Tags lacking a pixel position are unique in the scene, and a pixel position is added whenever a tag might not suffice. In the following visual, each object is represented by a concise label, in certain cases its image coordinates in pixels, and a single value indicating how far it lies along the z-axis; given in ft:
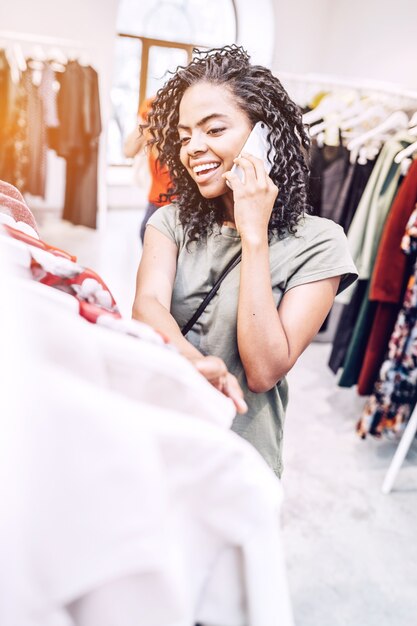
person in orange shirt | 7.66
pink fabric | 2.35
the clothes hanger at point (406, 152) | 6.69
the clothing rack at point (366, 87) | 7.84
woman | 2.64
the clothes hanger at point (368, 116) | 7.90
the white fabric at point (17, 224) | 2.17
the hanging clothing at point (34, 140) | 13.10
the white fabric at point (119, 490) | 1.28
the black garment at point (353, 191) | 7.90
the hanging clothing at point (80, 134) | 13.64
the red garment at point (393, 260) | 6.52
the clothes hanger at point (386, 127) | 7.54
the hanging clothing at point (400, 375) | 6.37
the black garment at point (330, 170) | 8.13
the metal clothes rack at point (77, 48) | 12.46
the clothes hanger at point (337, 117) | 7.99
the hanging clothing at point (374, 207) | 7.12
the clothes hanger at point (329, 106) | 8.02
